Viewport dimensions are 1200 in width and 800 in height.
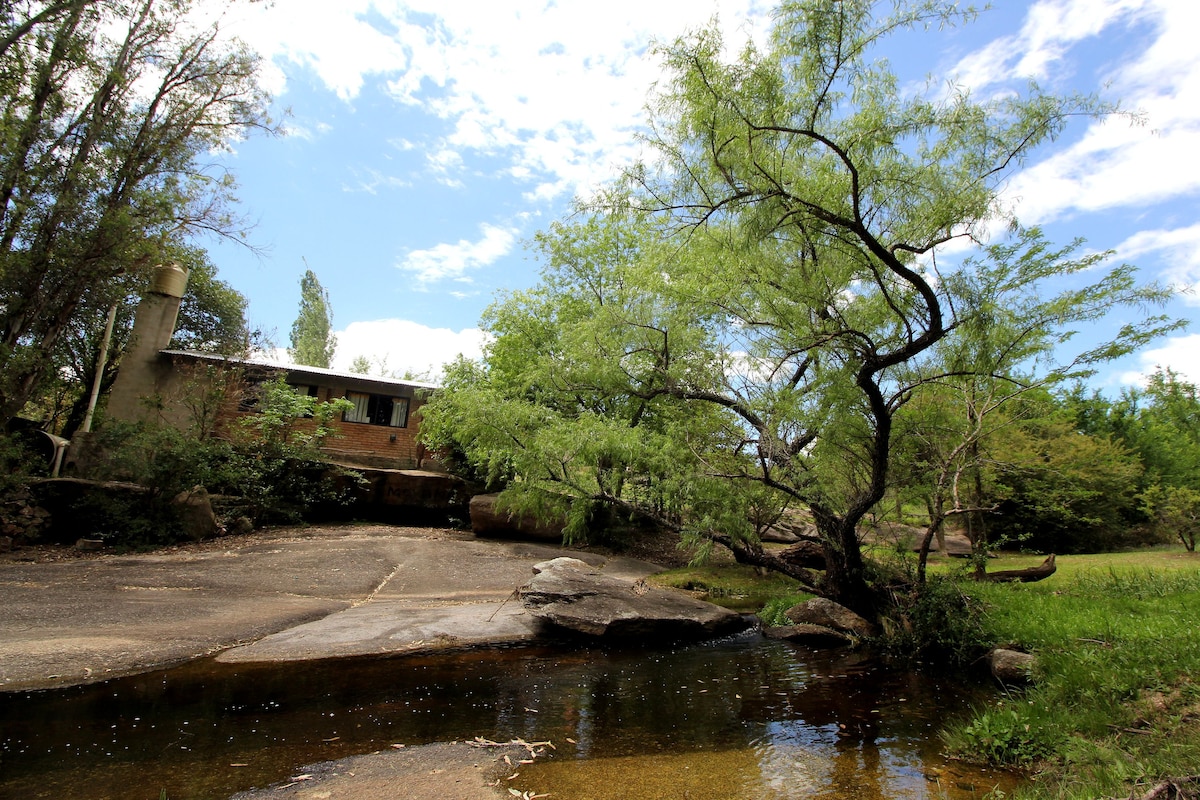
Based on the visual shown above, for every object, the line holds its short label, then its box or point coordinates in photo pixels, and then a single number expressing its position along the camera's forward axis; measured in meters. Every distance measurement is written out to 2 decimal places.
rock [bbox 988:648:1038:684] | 5.66
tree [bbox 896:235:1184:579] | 6.14
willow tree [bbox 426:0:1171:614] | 5.35
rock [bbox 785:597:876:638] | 7.79
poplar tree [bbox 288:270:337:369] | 38.91
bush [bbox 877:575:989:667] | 6.77
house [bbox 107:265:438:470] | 15.85
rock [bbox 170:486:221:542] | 12.62
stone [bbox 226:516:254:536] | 13.61
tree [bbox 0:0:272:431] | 11.90
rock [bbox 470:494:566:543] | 14.97
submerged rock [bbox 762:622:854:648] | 7.82
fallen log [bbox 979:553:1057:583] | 10.23
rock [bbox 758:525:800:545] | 13.54
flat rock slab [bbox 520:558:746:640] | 7.74
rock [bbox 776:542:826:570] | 12.50
